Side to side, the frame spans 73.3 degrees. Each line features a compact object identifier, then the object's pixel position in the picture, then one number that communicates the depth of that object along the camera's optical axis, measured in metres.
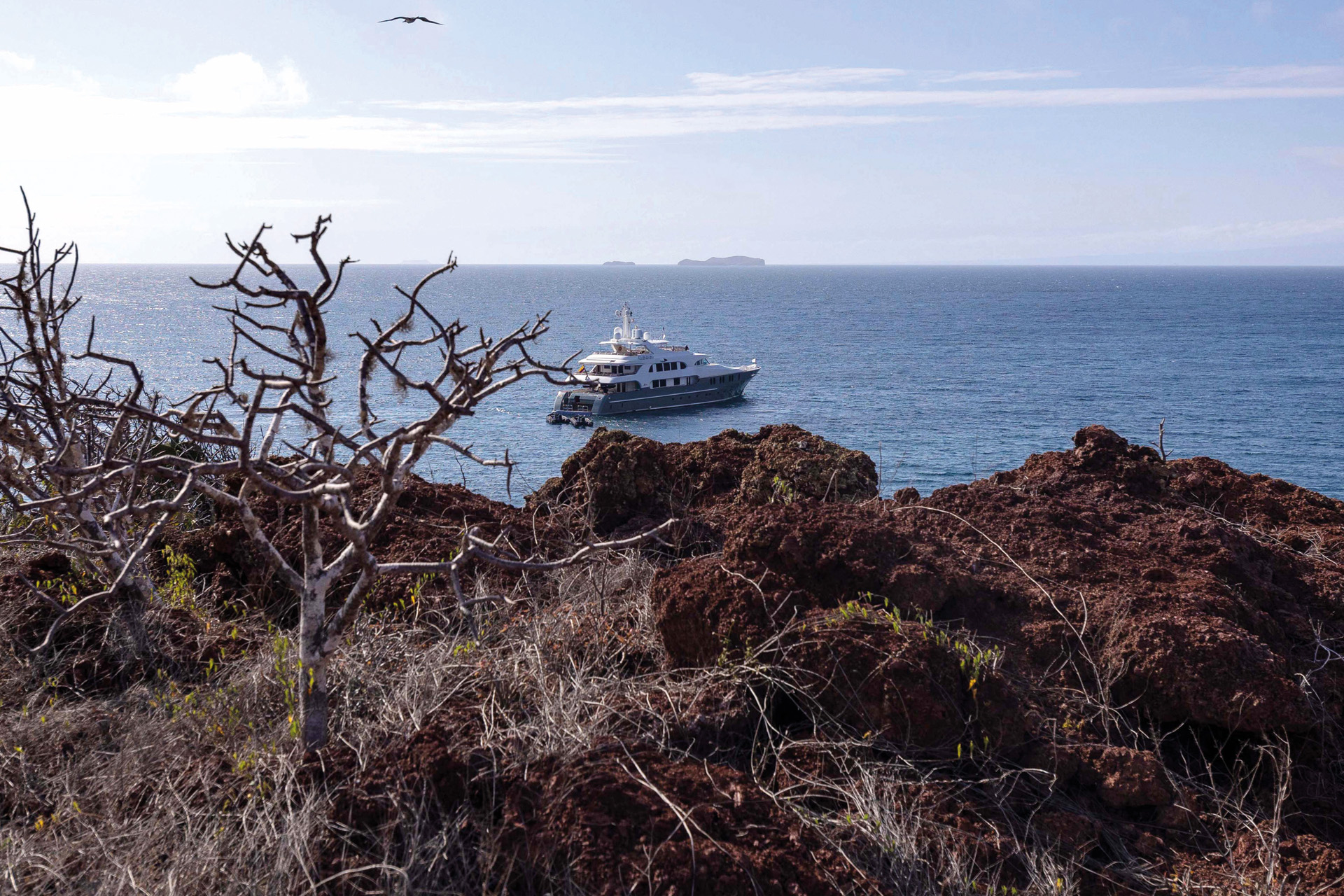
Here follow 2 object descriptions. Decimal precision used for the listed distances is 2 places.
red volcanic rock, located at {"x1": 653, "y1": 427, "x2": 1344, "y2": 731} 3.65
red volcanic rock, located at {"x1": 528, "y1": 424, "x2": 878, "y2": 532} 6.07
